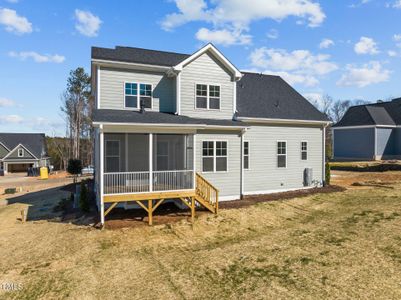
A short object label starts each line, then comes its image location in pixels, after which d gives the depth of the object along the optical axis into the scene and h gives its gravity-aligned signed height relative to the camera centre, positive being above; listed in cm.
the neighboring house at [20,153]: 5076 -14
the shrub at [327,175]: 1967 -158
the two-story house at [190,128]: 1326 +115
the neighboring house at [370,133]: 3741 +245
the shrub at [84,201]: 1466 -249
